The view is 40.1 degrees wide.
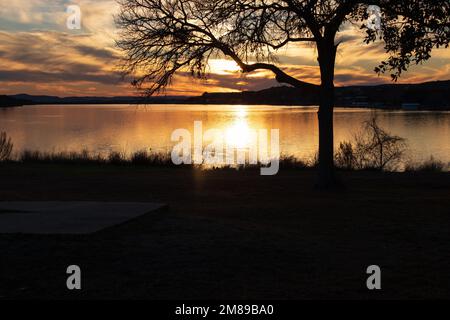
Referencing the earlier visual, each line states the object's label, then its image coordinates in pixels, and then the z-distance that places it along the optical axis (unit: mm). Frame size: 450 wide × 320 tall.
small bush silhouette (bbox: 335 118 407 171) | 34212
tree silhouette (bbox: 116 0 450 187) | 17578
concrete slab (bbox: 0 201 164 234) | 9711
